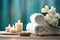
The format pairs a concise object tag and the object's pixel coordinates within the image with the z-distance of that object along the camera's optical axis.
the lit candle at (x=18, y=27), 1.53
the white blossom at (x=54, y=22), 1.40
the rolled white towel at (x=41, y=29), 1.40
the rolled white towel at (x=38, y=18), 1.42
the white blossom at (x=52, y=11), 1.45
